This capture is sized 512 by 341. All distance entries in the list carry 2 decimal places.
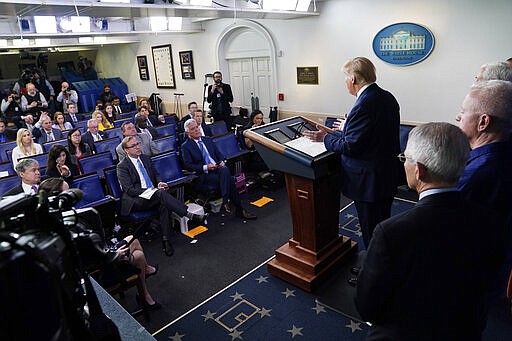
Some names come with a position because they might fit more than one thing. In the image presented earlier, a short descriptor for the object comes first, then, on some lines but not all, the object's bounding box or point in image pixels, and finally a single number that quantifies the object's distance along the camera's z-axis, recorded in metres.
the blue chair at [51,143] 5.60
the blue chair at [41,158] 4.72
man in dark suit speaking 2.42
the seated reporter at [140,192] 3.91
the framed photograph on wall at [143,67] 11.30
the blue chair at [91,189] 3.82
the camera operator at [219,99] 7.28
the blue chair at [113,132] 6.23
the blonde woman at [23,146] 4.96
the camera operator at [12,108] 8.71
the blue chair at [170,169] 4.45
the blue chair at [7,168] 4.85
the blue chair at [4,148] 5.74
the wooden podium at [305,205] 2.71
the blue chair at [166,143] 5.39
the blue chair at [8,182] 3.79
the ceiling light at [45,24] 6.54
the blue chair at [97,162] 4.50
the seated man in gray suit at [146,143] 4.91
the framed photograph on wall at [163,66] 10.27
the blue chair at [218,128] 6.25
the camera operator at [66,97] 9.89
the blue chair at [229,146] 5.24
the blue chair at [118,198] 3.91
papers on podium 2.63
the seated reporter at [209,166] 4.61
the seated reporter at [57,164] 4.08
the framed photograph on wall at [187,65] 9.56
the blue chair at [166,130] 6.52
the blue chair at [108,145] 5.38
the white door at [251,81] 8.07
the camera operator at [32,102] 8.88
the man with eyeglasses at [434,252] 1.13
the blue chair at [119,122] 7.26
